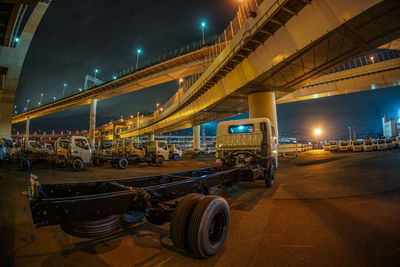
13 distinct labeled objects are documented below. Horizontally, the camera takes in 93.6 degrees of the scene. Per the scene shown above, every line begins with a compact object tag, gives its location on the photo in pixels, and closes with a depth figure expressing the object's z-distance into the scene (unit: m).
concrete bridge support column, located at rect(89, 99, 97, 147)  47.96
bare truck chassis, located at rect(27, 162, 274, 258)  2.10
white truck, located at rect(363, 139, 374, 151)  28.27
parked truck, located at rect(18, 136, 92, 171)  13.09
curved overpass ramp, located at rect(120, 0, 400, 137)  8.11
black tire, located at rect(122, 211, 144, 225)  3.55
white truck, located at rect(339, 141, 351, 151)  28.92
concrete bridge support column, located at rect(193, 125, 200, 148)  52.22
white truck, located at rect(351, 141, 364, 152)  28.25
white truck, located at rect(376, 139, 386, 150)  28.84
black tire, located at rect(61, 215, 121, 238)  2.55
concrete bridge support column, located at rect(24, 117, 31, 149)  65.62
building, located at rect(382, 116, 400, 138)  66.69
